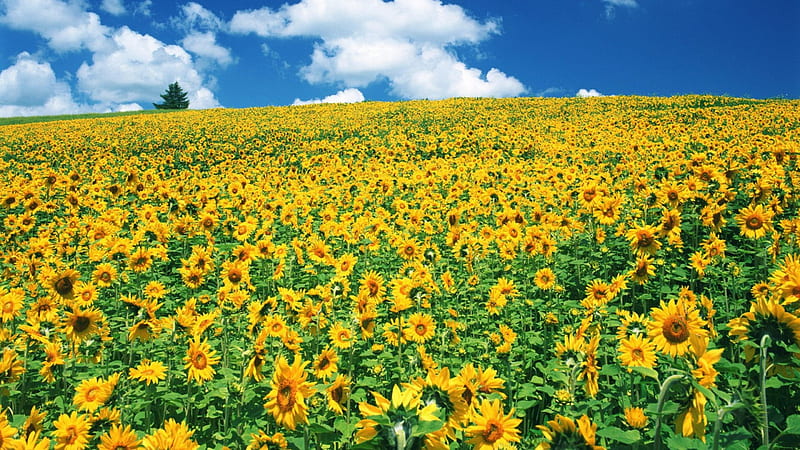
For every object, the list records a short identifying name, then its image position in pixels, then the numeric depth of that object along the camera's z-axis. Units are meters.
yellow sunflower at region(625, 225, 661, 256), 3.98
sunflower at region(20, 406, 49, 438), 2.39
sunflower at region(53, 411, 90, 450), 2.33
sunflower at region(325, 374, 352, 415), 2.64
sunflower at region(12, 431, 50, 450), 1.50
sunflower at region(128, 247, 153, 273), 4.89
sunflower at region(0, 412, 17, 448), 1.80
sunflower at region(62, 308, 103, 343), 3.28
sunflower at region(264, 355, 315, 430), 1.92
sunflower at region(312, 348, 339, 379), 2.75
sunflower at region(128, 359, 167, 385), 2.91
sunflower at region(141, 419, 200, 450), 1.57
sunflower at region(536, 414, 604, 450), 1.45
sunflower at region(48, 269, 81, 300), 3.52
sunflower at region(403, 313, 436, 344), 3.46
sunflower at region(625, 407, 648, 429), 2.15
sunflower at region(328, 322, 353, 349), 3.32
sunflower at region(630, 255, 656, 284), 4.00
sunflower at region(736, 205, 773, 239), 4.56
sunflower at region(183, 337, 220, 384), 2.97
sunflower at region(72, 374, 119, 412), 2.68
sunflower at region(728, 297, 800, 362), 1.78
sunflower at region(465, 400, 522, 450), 1.63
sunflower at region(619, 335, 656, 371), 2.51
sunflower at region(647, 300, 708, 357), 2.14
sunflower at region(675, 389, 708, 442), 1.57
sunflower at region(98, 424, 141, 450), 1.98
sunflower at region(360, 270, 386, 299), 3.69
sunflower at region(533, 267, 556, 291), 4.79
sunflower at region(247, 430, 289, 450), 2.22
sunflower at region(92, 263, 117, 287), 4.46
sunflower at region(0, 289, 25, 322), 3.35
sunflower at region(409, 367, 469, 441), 1.48
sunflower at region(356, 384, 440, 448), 1.19
